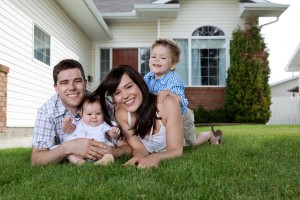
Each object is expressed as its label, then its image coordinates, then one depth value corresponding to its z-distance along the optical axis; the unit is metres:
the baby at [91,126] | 3.76
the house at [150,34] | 11.12
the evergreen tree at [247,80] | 12.93
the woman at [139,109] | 3.67
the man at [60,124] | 3.63
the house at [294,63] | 19.38
